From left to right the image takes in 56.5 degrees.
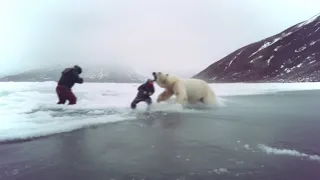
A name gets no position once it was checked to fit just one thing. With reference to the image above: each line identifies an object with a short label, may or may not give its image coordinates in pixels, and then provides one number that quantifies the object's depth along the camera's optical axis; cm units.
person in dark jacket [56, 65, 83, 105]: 1223
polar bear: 1241
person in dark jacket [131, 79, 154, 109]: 1187
